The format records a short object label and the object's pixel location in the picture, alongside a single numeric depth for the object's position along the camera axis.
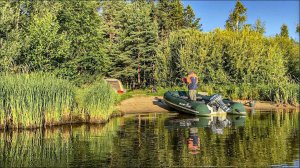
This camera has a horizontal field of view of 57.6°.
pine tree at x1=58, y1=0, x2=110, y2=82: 20.60
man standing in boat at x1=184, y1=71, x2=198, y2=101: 17.62
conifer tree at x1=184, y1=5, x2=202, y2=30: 37.73
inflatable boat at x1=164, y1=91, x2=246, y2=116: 16.58
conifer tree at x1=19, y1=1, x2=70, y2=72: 18.33
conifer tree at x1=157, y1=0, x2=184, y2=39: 35.11
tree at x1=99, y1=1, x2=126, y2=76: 28.78
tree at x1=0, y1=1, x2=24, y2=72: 17.67
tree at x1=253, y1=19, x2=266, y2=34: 32.93
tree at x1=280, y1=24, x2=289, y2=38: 38.75
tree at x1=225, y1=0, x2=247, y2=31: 34.79
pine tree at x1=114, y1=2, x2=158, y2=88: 27.67
